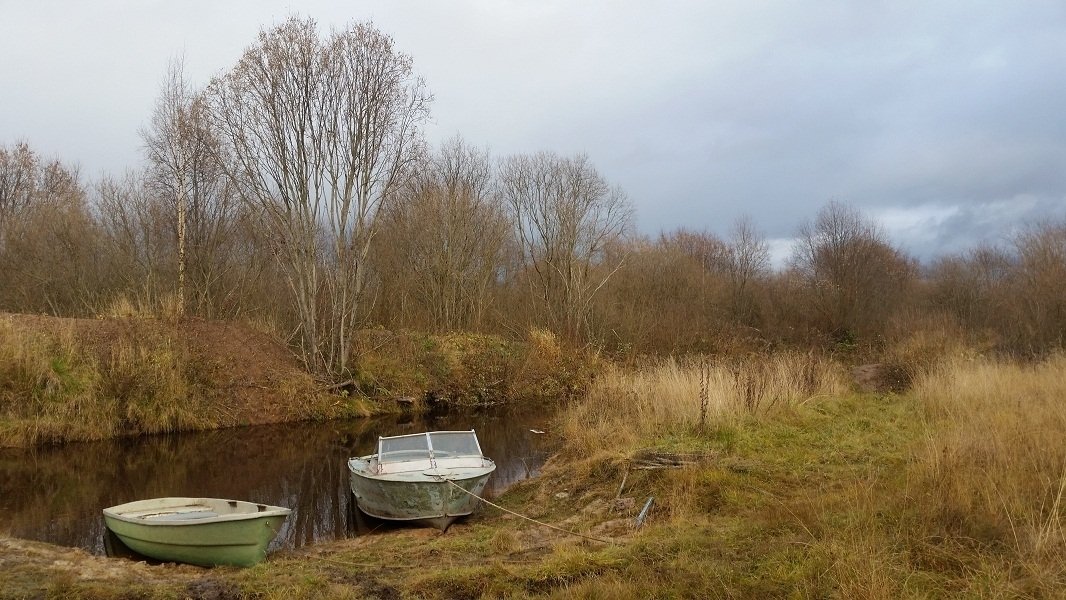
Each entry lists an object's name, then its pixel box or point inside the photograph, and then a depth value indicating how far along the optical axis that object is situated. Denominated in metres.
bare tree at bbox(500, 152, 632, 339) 28.25
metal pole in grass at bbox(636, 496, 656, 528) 7.40
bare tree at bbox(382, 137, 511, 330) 27.11
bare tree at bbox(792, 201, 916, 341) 32.16
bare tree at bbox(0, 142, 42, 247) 29.81
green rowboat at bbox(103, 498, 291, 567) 7.35
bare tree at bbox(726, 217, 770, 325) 35.12
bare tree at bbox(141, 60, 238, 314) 20.50
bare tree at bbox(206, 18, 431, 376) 19.00
